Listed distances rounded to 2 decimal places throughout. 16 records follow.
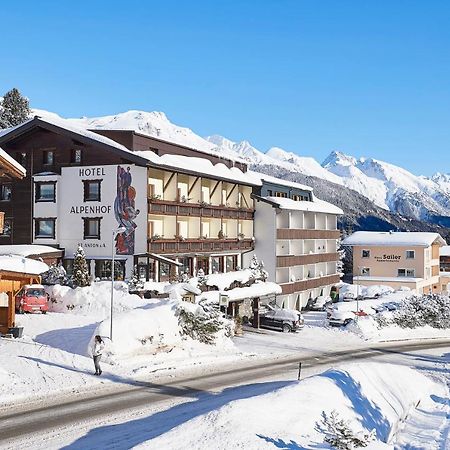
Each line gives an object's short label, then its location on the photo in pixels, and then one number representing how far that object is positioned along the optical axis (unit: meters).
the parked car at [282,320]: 45.22
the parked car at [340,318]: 49.06
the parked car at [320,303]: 61.49
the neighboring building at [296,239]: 56.69
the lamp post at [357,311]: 49.45
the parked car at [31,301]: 35.34
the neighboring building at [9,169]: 26.06
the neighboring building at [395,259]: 75.81
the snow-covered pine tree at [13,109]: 77.50
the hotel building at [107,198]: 42.66
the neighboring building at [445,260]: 96.62
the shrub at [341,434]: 16.28
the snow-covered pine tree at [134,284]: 38.44
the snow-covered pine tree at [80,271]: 38.28
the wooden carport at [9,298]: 30.41
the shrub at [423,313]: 51.34
